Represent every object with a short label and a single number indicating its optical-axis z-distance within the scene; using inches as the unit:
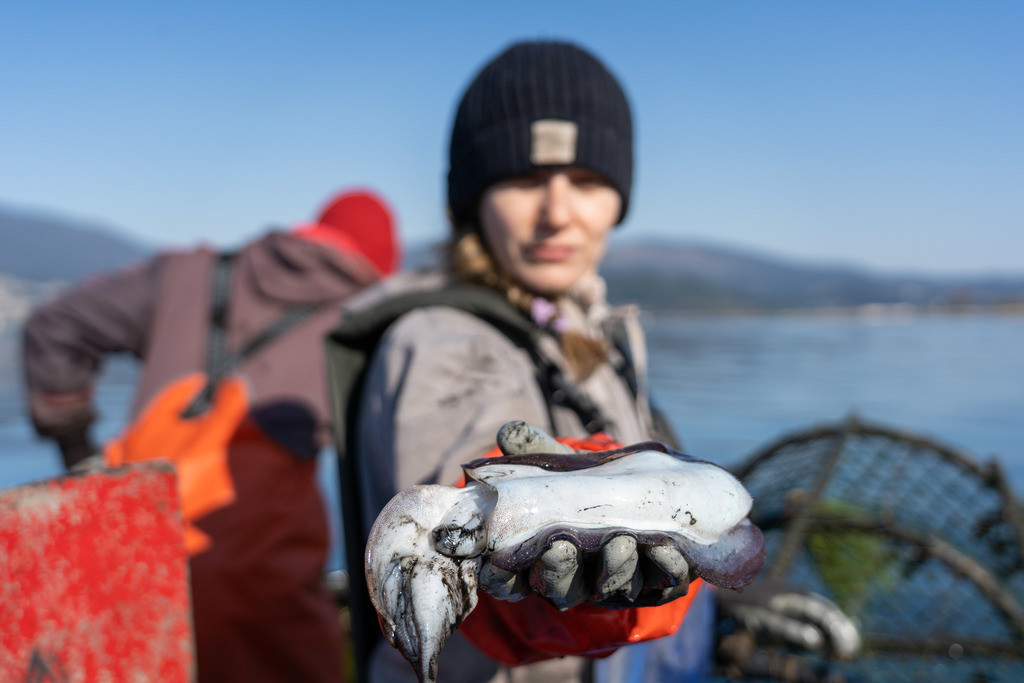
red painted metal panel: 31.3
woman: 31.8
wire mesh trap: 50.0
